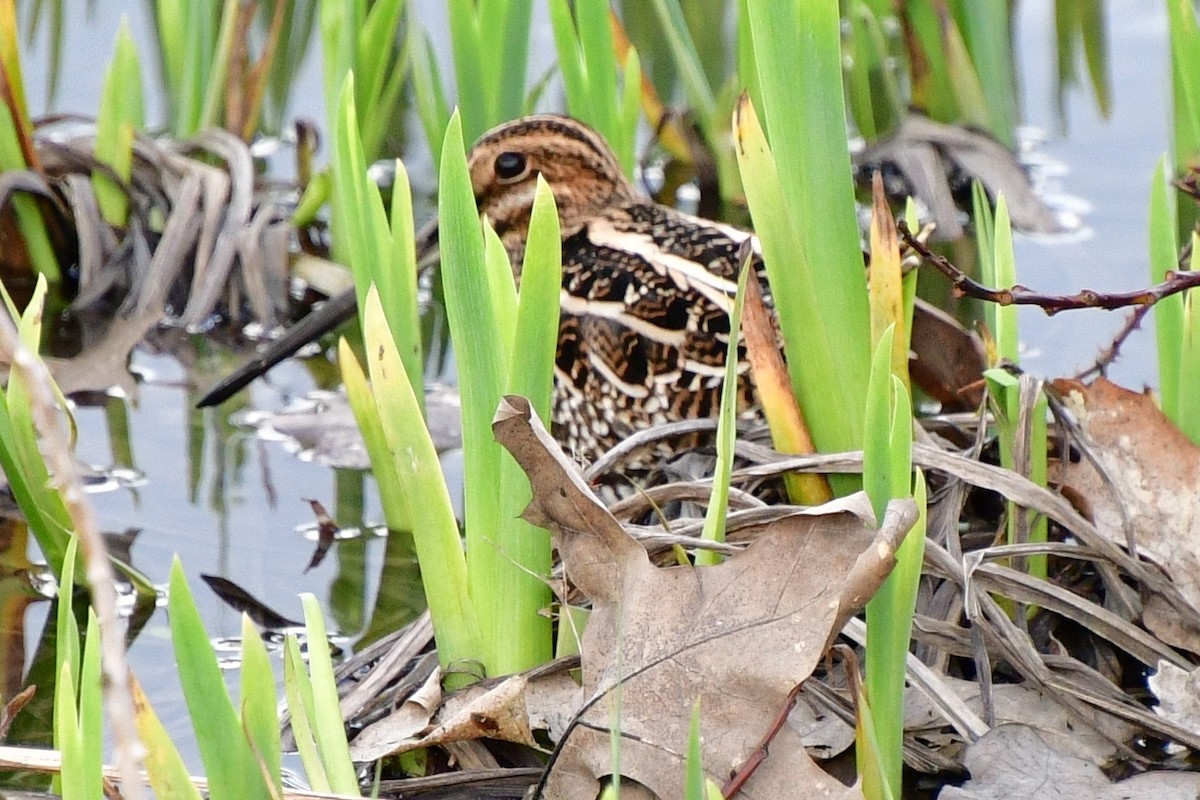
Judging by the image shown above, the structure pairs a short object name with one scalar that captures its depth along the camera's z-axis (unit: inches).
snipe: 141.9
